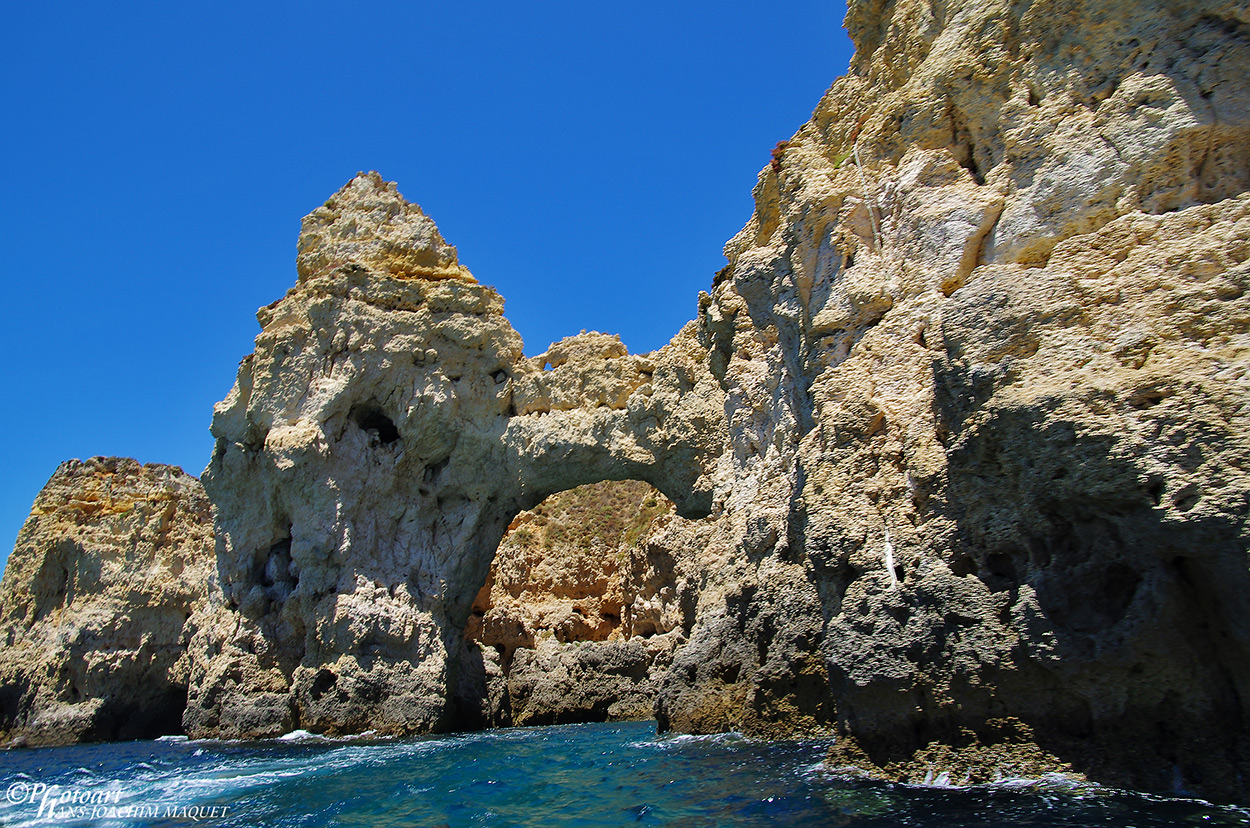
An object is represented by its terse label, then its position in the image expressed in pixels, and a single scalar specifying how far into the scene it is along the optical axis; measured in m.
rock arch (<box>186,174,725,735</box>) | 18.89
